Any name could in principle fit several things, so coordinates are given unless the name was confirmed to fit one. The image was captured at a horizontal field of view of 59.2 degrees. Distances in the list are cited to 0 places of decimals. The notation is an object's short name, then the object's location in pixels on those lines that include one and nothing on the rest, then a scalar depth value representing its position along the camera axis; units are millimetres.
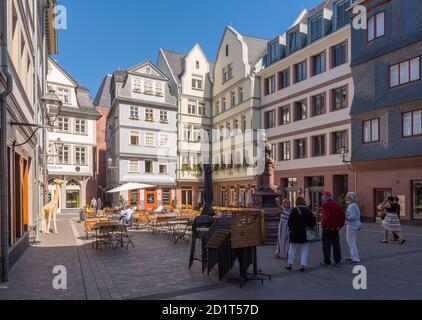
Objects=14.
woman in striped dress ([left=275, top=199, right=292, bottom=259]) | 10961
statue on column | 16016
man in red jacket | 9781
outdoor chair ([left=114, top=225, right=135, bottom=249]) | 13636
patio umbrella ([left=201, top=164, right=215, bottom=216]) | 12250
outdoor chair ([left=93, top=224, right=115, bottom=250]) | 13250
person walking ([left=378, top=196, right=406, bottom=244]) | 14039
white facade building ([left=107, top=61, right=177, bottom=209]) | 38125
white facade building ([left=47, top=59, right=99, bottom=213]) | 36875
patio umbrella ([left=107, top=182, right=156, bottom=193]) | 25348
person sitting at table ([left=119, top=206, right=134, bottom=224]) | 18891
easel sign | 7730
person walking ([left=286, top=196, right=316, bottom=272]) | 9070
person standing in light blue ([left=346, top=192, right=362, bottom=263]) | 10281
